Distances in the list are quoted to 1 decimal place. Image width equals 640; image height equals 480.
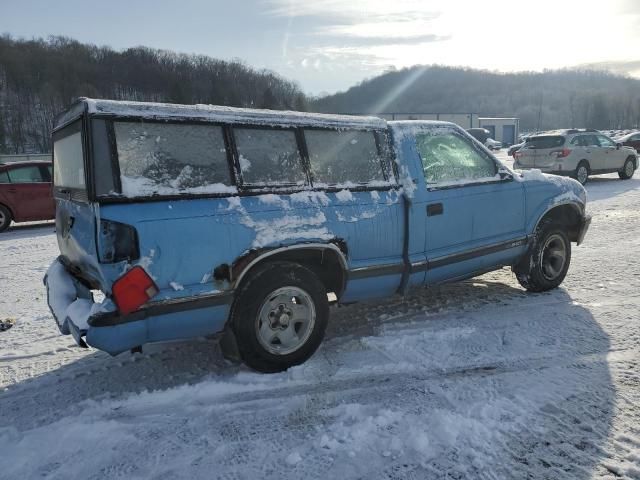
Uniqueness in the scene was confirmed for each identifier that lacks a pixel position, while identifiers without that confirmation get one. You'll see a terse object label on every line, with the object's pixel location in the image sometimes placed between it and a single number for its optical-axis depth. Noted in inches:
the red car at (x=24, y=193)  423.8
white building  2815.0
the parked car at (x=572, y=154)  582.6
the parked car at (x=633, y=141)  1200.8
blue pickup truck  114.3
